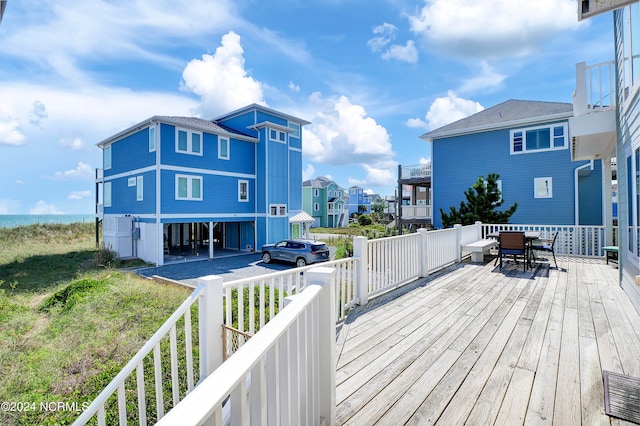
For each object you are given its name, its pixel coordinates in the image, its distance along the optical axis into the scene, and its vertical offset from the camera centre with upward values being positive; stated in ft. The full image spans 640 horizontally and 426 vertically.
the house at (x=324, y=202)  124.77 +5.24
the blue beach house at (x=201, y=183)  45.03 +5.69
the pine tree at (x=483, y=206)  37.49 +0.81
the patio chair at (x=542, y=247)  23.15 -2.84
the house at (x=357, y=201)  179.56 +8.16
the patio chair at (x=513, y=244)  22.25 -2.49
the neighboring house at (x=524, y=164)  43.01 +7.76
